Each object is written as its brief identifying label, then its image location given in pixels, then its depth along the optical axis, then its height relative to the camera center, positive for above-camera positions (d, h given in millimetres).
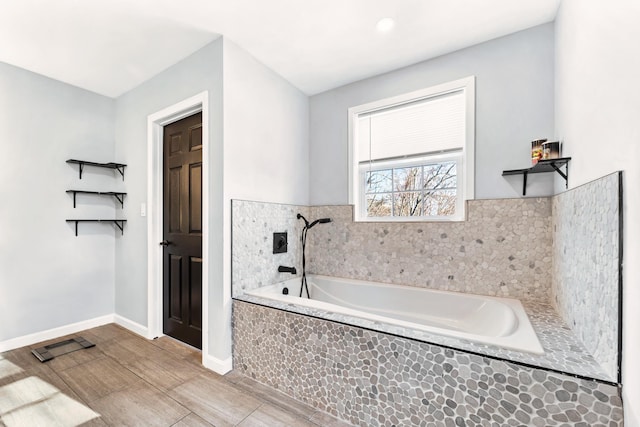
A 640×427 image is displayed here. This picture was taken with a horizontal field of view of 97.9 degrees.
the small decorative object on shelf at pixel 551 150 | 1691 +377
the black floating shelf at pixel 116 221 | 2806 -103
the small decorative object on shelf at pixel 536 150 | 1753 +396
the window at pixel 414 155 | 2289 +512
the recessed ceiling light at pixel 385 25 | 1950 +1336
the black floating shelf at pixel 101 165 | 2781 +488
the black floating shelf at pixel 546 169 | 1628 +283
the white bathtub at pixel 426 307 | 1399 -694
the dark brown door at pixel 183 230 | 2473 -174
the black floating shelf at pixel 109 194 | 2816 +188
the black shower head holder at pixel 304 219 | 2852 -77
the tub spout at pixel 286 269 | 2539 -527
